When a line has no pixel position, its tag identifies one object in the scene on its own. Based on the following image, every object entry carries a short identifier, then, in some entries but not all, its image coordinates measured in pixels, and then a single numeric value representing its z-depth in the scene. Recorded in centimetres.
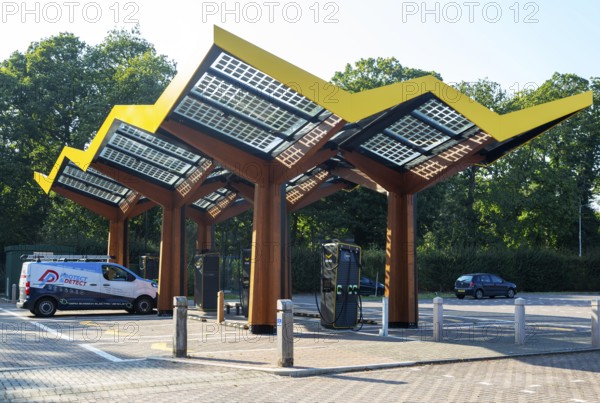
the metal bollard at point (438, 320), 1590
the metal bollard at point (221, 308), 2077
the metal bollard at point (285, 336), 1163
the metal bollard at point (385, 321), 1647
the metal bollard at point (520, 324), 1562
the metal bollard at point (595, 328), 1552
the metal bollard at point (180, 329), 1273
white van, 2330
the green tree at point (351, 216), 5053
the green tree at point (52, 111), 4456
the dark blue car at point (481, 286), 4159
